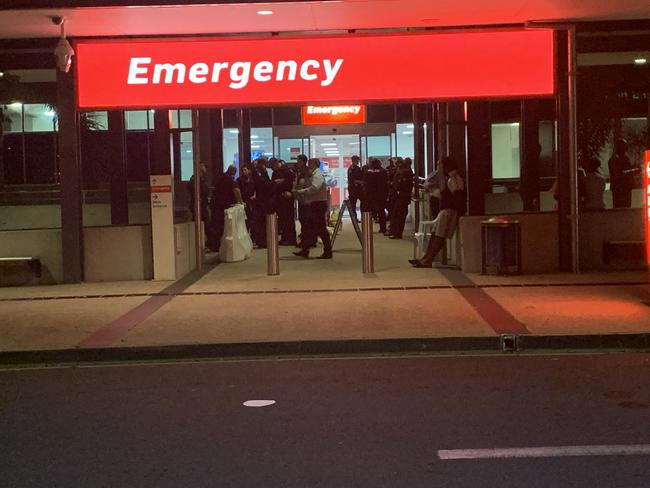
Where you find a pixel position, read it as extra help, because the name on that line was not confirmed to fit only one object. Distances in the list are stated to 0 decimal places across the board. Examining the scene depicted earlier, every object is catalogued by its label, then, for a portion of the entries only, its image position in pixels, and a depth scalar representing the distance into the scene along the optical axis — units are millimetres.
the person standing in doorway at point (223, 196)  17969
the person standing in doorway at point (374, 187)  21219
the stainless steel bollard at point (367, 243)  14688
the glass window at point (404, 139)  29641
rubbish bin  14188
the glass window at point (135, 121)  19281
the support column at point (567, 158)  14328
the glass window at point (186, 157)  18203
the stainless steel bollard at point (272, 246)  14680
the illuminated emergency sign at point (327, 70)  13773
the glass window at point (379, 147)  30016
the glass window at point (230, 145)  28170
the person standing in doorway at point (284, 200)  18656
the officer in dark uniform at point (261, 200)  18953
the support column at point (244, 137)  23475
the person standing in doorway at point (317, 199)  16844
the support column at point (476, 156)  14922
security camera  13062
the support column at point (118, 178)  16359
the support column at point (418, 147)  17944
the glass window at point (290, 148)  29906
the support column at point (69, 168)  14367
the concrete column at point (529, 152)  15328
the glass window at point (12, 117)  16055
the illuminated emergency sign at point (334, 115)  26531
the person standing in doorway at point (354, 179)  21986
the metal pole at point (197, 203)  15906
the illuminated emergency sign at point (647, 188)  10695
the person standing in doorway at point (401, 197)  21094
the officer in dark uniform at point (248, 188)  19375
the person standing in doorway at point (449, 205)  14844
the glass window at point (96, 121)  17500
